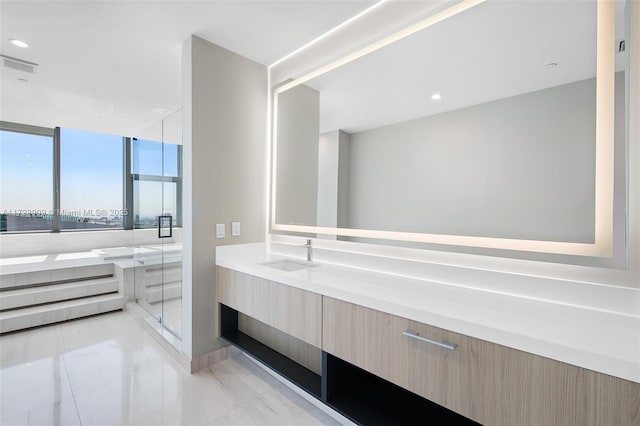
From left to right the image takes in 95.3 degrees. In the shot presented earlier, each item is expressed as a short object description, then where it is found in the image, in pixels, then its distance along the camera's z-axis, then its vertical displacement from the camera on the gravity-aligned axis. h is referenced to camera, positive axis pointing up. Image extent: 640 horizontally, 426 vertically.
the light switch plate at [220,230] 2.32 -0.16
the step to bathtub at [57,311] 3.02 -1.14
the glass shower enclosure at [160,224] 2.50 -0.15
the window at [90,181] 4.84 +0.51
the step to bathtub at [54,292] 3.21 -0.99
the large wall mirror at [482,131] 1.21 +0.42
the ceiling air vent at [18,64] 2.42 +1.24
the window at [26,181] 4.30 +0.43
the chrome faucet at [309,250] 2.23 -0.30
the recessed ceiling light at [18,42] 2.17 +1.26
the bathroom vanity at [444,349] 0.87 -0.53
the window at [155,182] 2.53 +0.28
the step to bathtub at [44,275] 3.38 -0.81
